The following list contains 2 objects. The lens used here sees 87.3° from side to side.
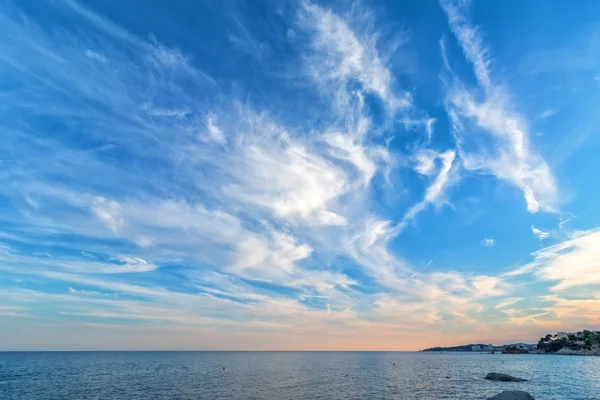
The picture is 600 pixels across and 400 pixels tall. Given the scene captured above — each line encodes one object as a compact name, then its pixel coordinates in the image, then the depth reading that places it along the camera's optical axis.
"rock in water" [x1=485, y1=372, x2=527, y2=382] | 97.56
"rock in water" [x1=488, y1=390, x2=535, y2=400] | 57.06
